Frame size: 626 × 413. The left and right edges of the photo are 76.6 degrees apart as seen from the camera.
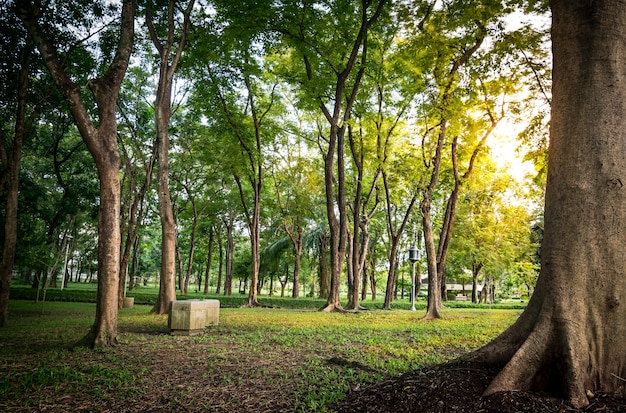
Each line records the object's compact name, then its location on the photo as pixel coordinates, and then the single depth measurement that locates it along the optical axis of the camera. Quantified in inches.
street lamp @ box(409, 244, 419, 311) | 808.8
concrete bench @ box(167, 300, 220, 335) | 343.6
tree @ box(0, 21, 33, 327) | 383.2
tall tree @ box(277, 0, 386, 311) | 541.6
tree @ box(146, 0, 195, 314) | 473.7
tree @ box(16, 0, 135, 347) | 265.7
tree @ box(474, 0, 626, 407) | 132.6
